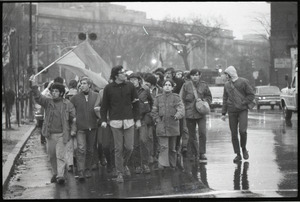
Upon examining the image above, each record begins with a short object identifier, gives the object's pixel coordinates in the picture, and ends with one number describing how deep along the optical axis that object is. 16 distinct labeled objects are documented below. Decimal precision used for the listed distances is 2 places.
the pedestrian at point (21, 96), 30.07
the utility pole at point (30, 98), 32.04
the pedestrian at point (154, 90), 13.55
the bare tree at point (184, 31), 69.44
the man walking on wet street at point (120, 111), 11.29
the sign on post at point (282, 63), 38.53
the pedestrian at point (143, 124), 12.54
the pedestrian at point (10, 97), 24.19
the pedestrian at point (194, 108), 13.64
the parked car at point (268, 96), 43.38
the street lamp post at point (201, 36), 66.10
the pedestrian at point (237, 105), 13.34
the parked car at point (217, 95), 42.31
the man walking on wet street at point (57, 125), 11.25
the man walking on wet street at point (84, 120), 11.81
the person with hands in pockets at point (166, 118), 12.44
